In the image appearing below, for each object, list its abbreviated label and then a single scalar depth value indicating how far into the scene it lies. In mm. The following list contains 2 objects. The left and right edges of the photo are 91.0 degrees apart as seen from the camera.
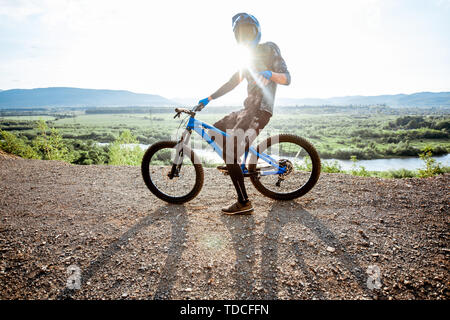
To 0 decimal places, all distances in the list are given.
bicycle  4227
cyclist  3635
